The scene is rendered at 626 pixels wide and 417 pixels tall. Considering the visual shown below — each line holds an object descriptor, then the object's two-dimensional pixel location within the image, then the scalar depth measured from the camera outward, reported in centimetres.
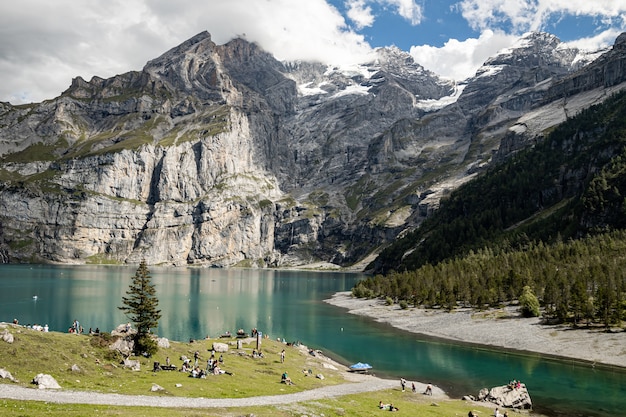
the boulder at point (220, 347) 7104
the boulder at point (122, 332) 5753
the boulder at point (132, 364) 5104
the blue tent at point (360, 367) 7506
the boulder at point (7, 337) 4525
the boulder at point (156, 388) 4400
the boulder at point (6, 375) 3958
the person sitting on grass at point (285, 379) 5691
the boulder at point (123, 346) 5415
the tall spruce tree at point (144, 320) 5616
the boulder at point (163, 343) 6184
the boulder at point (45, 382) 3941
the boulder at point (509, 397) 5703
